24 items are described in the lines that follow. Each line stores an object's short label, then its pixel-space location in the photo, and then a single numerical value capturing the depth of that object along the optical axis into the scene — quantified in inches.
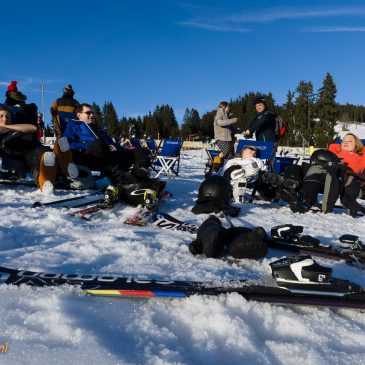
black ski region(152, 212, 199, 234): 137.8
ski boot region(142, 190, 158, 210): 173.0
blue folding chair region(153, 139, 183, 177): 426.0
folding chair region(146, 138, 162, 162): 596.7
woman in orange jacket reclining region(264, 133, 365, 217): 215.6
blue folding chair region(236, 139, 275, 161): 313.1
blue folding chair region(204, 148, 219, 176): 450.2
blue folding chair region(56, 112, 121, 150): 260.8
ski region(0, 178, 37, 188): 221.3
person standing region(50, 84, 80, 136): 302.0
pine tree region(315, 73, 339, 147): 1715.9
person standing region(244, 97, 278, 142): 305.0
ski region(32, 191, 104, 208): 165.2
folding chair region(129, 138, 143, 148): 584.3
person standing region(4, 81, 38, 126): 238.5
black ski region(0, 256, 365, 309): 77.9
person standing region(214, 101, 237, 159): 344.2
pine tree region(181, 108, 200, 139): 3388.8
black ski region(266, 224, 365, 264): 112.7
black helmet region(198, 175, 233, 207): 184.2
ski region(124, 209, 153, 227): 147.3
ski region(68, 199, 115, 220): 153.4
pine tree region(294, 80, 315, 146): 2079.4
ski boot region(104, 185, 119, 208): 175.6
